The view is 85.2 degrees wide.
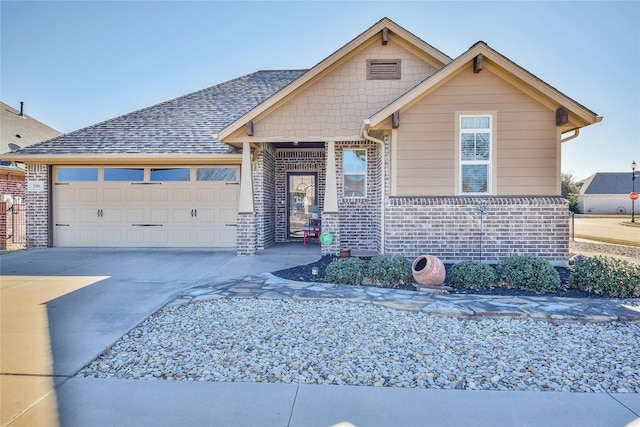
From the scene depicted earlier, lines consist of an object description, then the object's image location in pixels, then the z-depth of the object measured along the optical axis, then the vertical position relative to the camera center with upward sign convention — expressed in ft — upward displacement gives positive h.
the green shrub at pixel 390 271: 21.13 -3.88
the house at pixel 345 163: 25.62 +4.04
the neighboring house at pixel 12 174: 38.19 +3.79
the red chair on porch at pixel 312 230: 37.47 -2.44
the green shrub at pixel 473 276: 20.33 -3.98
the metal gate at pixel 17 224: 38.73 -2.14
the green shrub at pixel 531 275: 19.94 -3.85
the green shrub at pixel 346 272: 21.52 -4.01
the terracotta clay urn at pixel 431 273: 20.11 -3.80
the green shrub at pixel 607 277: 19.02 -3.78
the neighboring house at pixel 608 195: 169.78 +7.04
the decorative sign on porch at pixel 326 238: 29.60 -2.60
